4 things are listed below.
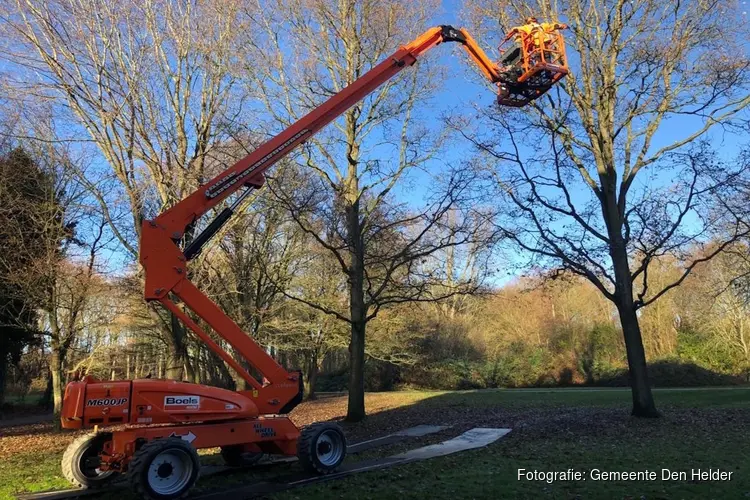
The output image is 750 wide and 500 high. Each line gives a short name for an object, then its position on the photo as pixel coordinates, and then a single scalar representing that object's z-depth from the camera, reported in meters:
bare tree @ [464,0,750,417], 15.01
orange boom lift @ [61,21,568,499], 7.08
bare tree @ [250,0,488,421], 16.33
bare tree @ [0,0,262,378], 14.65
